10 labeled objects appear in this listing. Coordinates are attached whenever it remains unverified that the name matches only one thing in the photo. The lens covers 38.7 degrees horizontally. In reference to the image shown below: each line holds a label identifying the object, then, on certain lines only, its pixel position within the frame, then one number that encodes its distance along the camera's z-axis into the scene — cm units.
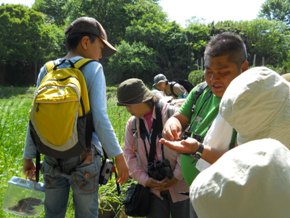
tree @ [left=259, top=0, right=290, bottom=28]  6512
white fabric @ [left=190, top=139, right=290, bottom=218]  88
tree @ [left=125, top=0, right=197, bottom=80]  3431
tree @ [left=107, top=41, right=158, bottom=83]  3455
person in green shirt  208
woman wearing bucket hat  274
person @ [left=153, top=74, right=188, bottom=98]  585
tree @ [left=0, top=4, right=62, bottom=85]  3444
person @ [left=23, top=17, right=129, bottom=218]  244
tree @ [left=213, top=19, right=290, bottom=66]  3634
